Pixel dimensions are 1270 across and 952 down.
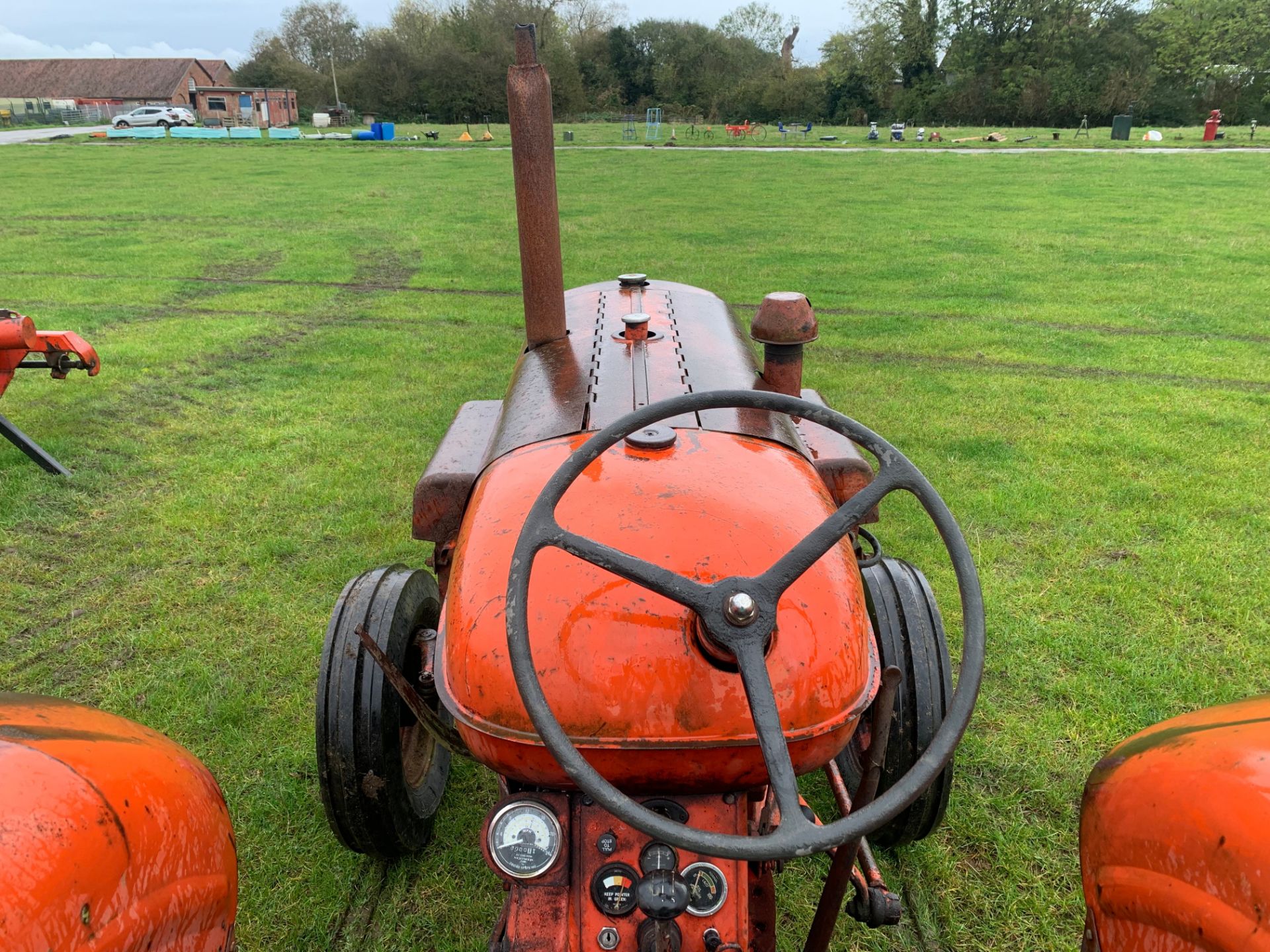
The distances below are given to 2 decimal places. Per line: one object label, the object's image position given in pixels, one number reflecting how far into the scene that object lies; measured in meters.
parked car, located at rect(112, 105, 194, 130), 33.97
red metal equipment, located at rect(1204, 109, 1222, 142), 24.25
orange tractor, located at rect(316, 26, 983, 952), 1.28
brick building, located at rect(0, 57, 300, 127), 45.06
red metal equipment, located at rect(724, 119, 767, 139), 30.78
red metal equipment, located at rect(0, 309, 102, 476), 3.69
